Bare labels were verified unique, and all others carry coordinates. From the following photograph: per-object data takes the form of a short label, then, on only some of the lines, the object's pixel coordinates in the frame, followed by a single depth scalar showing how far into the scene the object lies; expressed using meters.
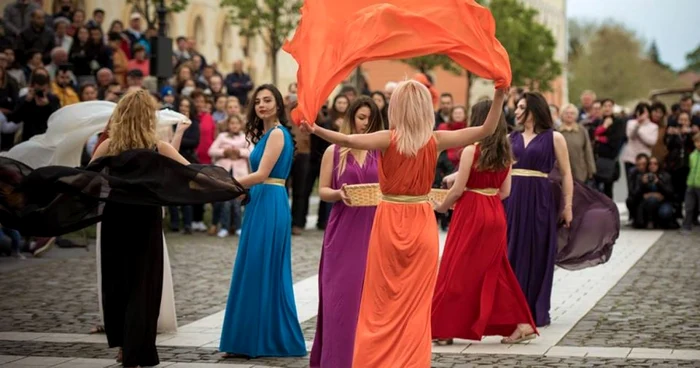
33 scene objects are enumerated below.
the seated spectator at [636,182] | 23.72
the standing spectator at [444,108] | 23.11
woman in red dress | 11.04
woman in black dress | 9.41
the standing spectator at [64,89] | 20.47
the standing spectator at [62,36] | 23.30
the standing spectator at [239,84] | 27.41
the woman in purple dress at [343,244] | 9.63
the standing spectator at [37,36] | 22.50
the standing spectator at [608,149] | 24.12
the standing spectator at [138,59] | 24.50
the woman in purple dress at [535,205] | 12.19
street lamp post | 22.66
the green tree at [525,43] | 65.06
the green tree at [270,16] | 36.06
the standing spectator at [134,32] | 25.59
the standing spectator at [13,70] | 20.83
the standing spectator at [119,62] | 24.00
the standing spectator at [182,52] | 27.62
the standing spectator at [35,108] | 19.00
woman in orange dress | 8.56
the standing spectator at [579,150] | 20.16
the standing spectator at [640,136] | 24.12
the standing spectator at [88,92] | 19.31
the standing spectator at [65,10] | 25.11
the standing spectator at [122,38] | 25.09
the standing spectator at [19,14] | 22.94
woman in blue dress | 10.49
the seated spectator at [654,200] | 23.47
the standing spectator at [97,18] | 24.29
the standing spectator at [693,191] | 23.02
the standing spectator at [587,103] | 26.00
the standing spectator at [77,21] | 24.16
